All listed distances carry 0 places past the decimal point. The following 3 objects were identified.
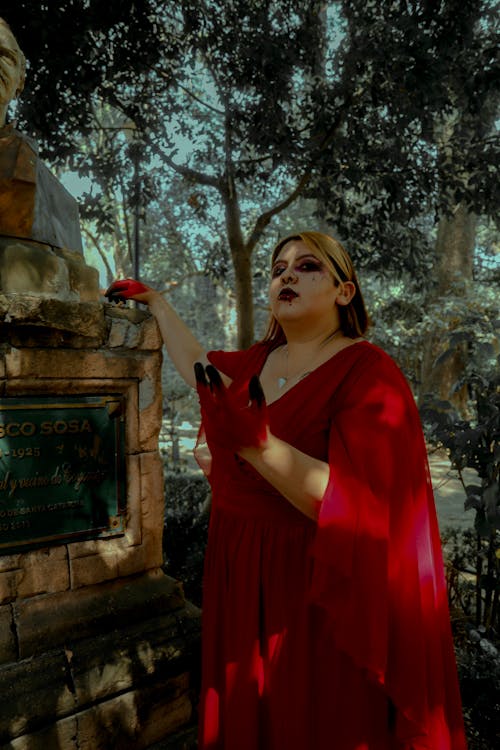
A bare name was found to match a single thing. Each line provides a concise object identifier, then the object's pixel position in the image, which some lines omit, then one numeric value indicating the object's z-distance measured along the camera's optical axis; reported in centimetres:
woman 129
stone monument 167
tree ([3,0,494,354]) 375
